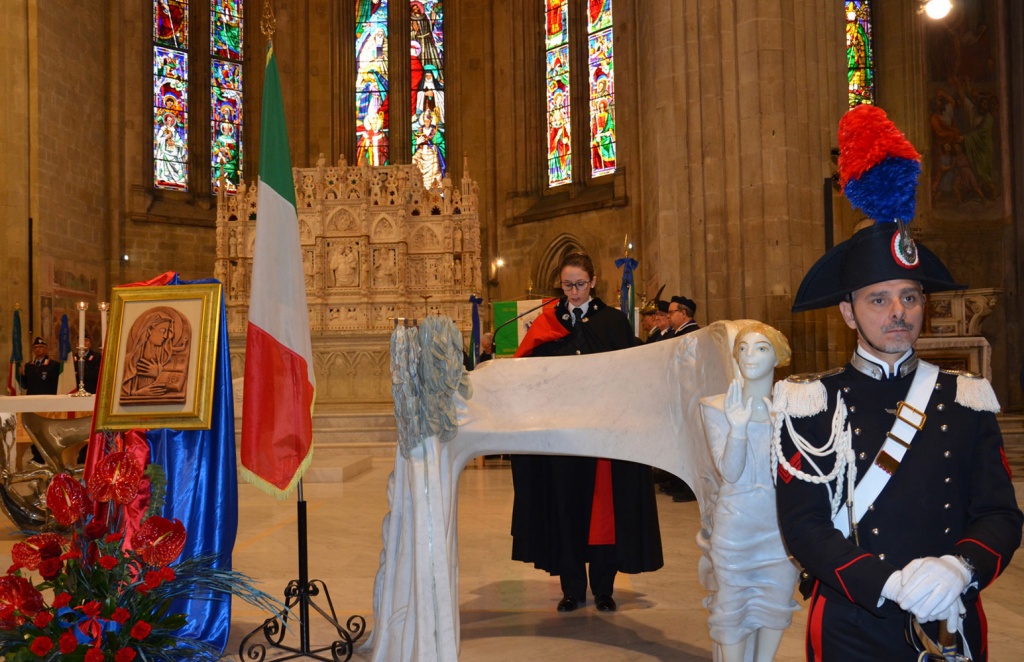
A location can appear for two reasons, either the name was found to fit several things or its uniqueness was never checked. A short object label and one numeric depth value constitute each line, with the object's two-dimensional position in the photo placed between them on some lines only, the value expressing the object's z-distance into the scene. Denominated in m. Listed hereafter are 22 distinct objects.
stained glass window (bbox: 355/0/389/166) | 19.62
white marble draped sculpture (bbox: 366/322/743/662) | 3.06
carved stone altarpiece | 12.49
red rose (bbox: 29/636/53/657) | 2.09
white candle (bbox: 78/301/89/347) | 6.07
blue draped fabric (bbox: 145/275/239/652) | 3.62
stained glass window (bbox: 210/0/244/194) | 18.91
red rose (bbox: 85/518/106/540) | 2.37
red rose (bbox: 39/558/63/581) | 2.24
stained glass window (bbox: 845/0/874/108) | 15.59
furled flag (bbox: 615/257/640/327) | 6.64
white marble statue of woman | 2.54
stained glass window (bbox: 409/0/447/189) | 19.53
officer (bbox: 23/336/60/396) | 11.77
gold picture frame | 3.70
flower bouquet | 2.20
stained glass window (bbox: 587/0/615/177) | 17.16
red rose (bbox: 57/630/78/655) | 2.10
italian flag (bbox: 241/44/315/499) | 3.57
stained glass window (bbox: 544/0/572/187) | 17.95
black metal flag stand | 3.52
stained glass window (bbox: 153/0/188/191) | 18.17
